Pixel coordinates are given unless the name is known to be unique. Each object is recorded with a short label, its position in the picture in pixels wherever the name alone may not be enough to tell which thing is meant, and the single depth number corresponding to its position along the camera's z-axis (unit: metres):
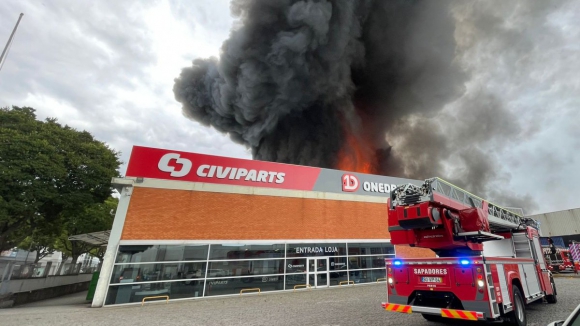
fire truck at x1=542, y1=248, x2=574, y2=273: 17.80
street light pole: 10.87
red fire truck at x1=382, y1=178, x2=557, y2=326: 4.81
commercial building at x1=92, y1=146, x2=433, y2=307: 11.14
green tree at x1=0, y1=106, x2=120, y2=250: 13.70
